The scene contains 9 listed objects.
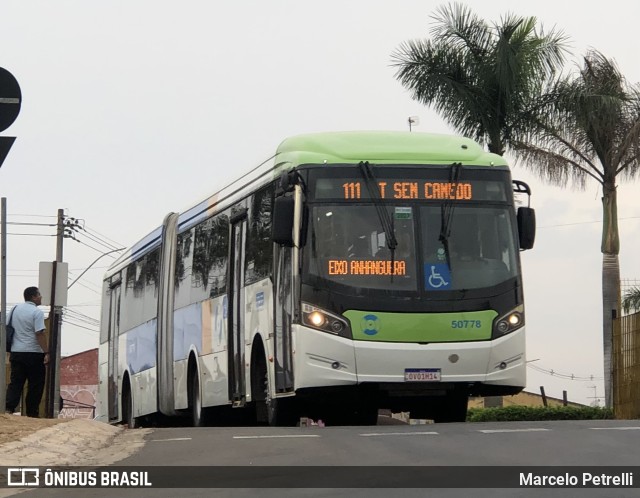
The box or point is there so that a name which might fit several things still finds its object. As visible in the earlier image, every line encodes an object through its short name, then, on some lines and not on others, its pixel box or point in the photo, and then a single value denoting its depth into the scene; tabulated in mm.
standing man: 20406
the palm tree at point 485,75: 38406
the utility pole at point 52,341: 23453
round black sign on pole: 12078
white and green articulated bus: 17156
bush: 35656
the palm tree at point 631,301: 53000
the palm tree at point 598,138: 37938
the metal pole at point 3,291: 15920
